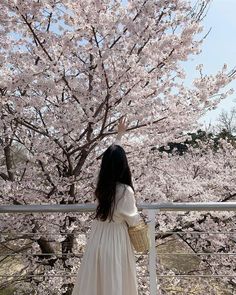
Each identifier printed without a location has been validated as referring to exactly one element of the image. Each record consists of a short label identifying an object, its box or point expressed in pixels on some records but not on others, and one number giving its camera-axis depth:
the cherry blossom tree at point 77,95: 3.96
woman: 2.26
